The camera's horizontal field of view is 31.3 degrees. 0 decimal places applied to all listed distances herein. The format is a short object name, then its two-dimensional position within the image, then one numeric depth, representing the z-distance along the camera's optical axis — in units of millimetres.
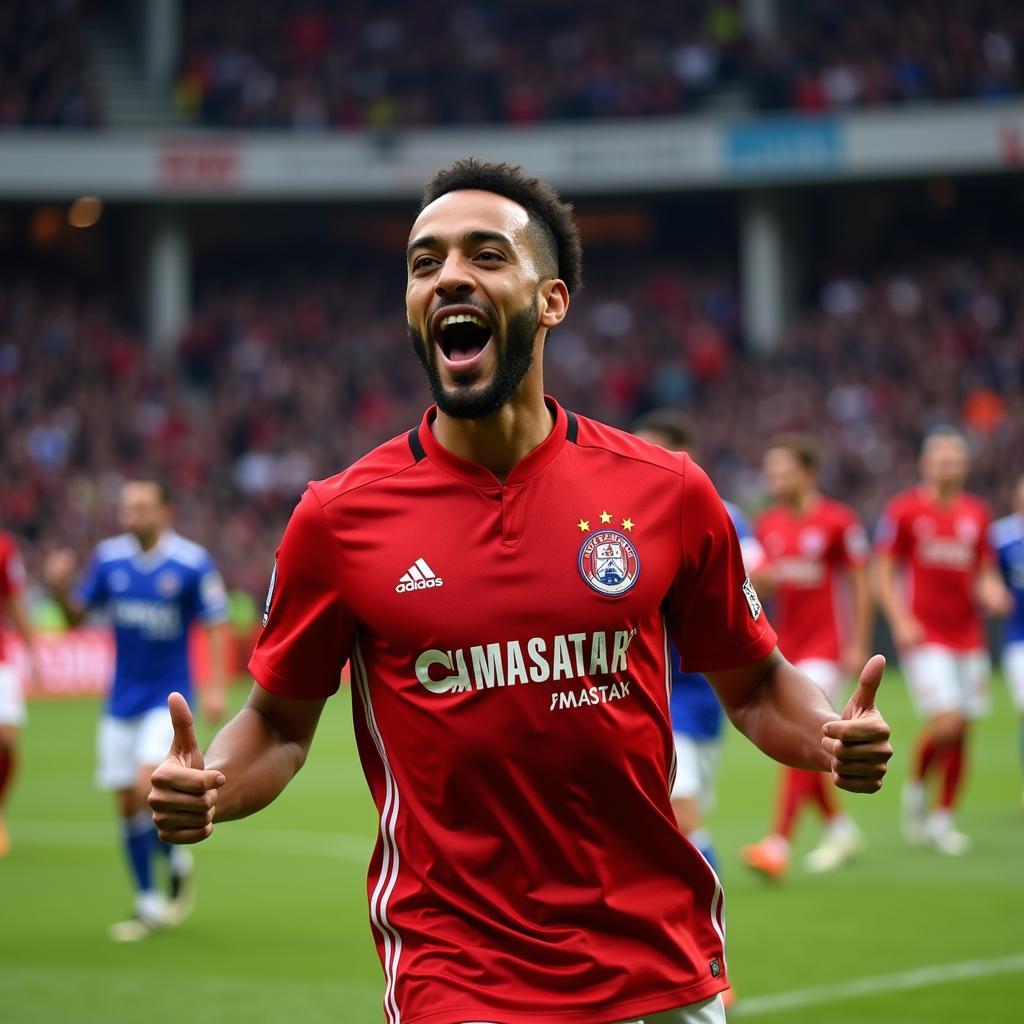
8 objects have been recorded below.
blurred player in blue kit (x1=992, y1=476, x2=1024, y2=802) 13039
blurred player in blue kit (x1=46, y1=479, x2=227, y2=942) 10000
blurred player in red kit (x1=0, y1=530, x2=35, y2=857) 12664
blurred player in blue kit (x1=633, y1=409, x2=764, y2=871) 8297
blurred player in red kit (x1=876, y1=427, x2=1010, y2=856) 12359
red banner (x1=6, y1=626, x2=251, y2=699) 24781
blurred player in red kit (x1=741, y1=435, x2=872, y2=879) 11578
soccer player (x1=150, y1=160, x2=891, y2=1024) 3625
